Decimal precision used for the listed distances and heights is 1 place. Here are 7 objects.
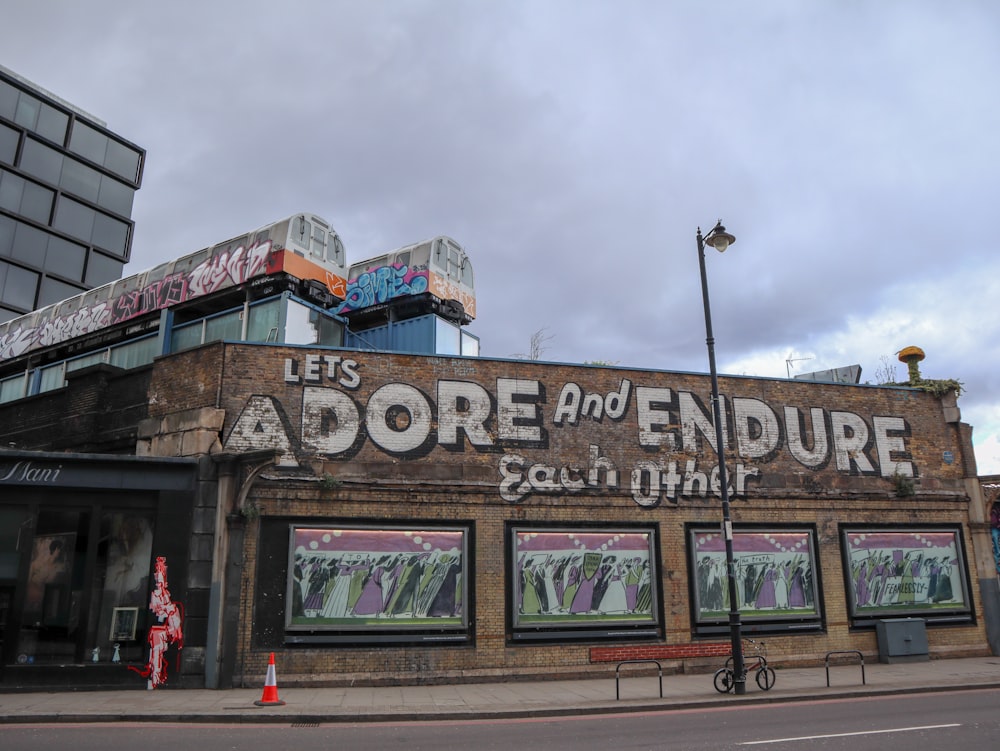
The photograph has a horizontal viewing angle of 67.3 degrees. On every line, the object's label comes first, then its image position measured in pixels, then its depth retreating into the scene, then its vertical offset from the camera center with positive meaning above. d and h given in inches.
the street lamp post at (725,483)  575.2 +85.8
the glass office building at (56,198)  2196.1 +1184.5
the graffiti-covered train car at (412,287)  1031.6 +411.7
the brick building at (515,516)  636.7 +69.0
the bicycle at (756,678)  575.8 -66.9
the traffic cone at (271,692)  523.2 -67.9
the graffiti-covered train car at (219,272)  909.8 +396.5
